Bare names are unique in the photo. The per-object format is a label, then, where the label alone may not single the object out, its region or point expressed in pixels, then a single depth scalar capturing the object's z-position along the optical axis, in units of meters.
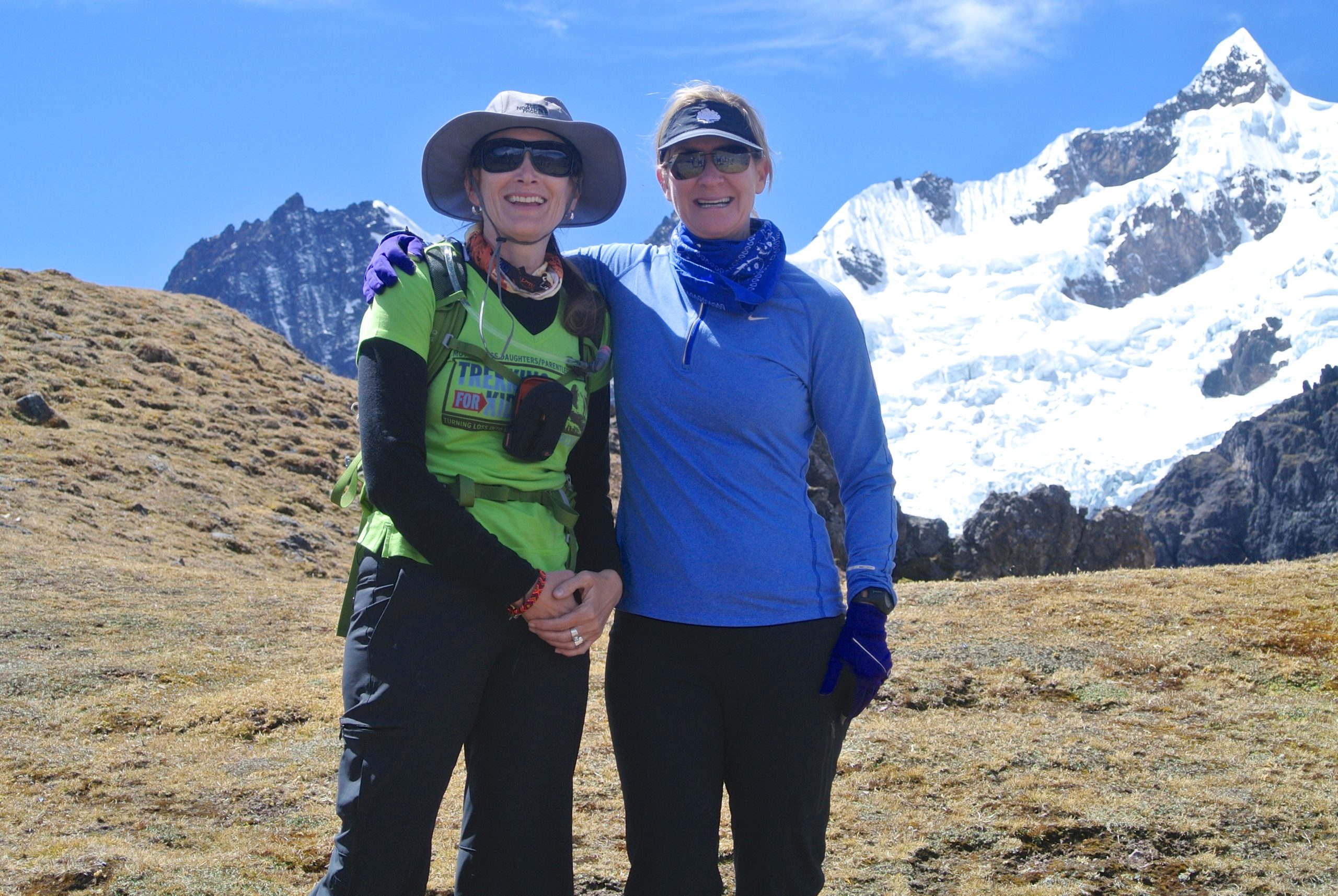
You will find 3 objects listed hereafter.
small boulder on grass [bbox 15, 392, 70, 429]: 25.47
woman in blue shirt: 3.90
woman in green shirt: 3.53
